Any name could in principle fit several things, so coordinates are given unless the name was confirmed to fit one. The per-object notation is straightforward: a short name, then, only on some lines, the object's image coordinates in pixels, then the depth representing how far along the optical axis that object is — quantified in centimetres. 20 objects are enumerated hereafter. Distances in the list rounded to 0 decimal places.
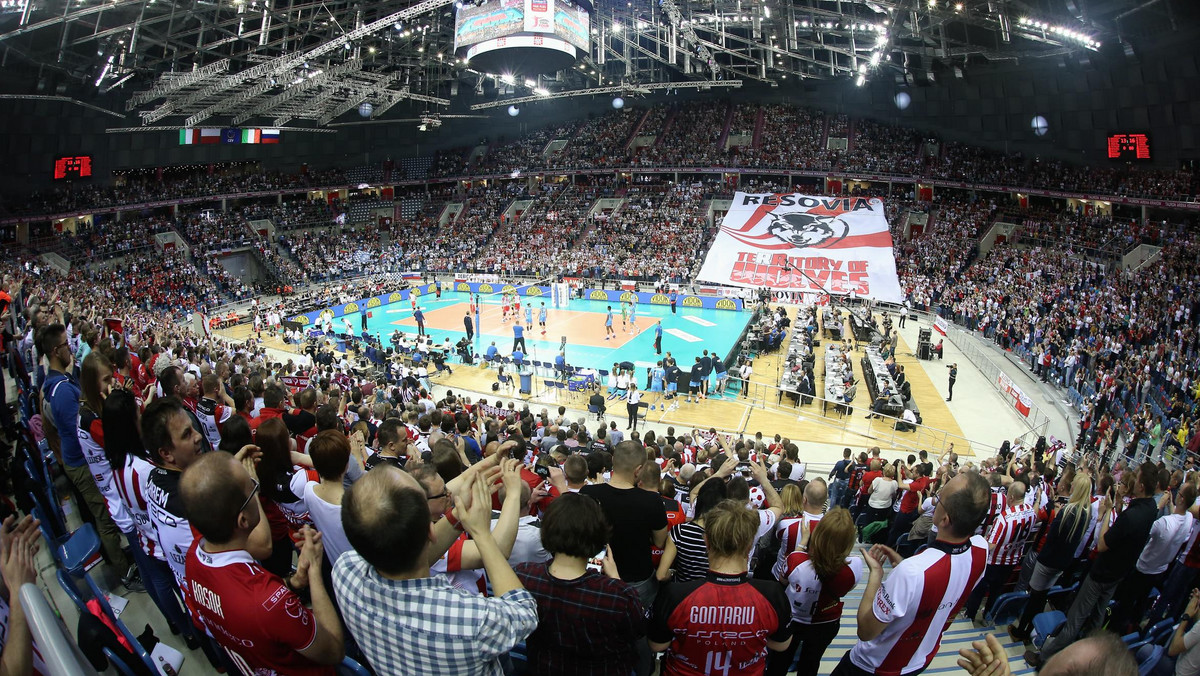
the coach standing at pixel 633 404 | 1902
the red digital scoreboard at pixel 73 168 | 4212
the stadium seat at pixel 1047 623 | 570
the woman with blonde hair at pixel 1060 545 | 607
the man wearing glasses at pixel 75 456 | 547
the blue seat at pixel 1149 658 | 427
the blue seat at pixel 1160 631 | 511
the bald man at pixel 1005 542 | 645
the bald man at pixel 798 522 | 468
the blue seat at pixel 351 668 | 322
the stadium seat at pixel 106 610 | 330
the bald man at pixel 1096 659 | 222
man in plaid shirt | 257
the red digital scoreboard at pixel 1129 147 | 3753
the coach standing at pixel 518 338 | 2489
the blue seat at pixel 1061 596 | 660
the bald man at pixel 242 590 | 287
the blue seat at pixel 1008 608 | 652
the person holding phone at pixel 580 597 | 296
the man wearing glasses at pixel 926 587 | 367
